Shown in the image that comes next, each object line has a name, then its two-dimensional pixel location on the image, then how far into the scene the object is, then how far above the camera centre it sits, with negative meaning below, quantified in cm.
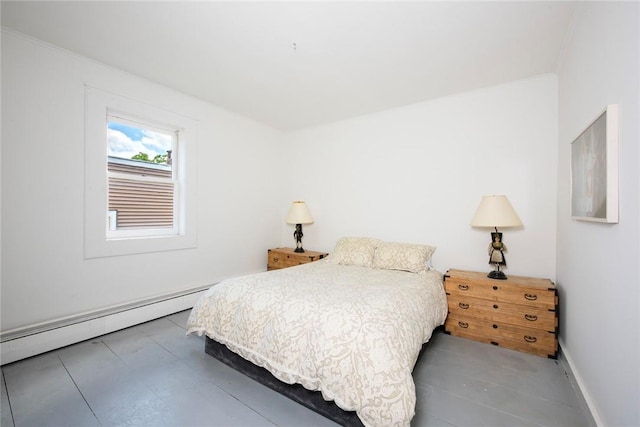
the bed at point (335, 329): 132 -73
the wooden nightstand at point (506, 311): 217 -86
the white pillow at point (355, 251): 308 -46
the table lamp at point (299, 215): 387 -3
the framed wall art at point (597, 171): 121 +24
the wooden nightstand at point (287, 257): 373 -64
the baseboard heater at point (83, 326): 207 -105
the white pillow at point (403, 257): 278 -47
